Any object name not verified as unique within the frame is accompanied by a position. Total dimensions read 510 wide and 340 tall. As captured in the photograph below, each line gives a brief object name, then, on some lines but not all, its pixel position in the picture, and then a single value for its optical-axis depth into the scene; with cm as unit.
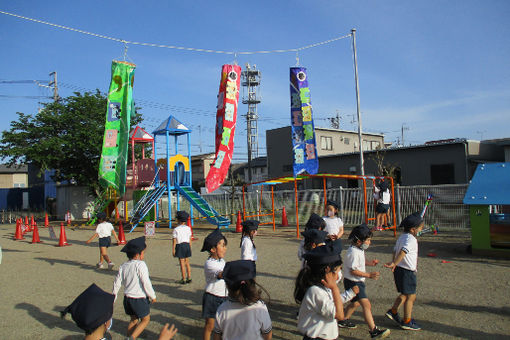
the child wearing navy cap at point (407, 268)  493
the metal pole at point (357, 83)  1800
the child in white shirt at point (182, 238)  747
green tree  2459
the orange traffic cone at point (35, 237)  1593
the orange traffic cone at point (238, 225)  1659
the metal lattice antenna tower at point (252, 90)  4812
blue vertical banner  1346
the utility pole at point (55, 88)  3397
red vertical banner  1280
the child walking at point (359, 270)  468
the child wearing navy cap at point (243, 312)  298
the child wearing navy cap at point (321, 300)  309
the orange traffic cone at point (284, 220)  1793
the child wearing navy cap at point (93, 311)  277
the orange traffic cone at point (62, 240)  1452
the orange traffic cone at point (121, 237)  1445
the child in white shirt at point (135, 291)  455
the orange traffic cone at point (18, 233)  1736
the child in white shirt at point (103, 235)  972
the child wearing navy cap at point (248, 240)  551
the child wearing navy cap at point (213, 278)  446
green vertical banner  1323
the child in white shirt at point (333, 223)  649
